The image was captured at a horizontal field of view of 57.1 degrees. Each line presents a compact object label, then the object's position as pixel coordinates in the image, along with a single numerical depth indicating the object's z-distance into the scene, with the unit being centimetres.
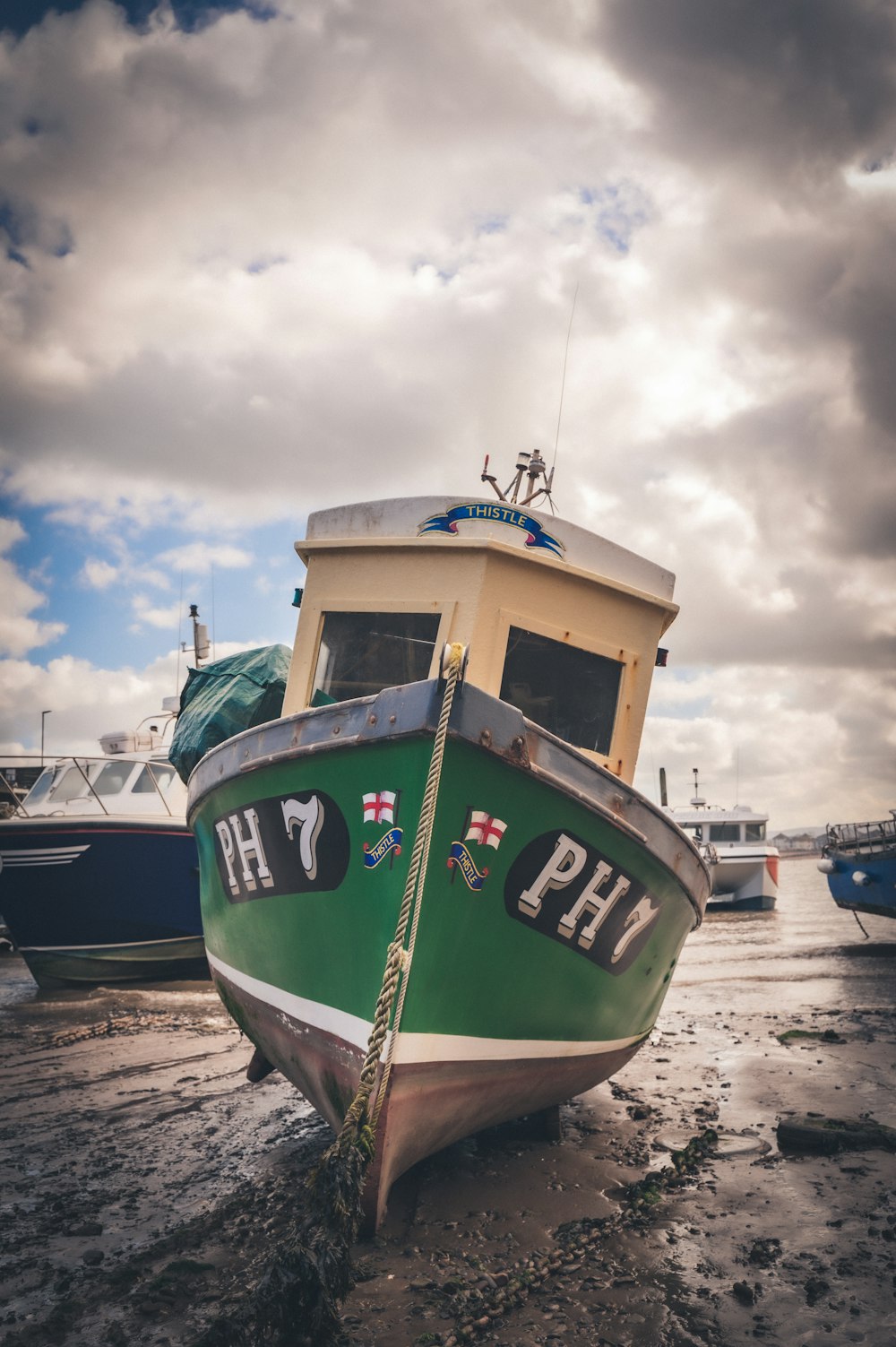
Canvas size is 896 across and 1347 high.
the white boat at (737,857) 2389
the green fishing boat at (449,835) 325
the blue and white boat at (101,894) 985
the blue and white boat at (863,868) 1525
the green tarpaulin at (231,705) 576
